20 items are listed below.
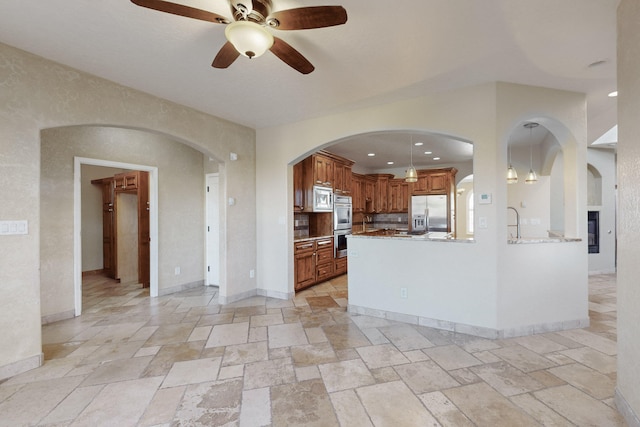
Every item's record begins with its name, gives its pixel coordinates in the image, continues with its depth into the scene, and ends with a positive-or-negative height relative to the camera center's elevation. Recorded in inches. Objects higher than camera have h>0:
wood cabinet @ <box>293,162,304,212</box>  198.1 +18.3
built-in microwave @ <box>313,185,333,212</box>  207.8 +10.4
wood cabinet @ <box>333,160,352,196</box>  234.1 +30.2
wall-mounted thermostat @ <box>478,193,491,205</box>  117.6 +5.1
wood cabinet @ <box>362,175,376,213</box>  308.1 +22.2
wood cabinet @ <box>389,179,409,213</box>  310.3 +17.7
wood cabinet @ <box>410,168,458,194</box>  283.4 +31.3
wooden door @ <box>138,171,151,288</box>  190.7 -9.9
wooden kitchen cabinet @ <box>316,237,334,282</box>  209.4 -37.3
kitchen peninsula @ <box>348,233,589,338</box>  117.8 -34.7
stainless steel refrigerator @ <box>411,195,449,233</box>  283.9 -2.1
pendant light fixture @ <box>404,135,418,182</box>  207.6 +27.5
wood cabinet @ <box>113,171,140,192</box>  203.7 +25.5
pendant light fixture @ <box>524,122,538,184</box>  171.1 +44.3
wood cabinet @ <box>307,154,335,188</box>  207.0 +32.8
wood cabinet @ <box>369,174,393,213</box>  317.7 +21.4
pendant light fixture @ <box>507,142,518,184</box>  181.3 +23.3
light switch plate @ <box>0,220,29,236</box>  90.5 -4.2
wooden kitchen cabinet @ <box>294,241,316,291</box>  186.7 -36.7
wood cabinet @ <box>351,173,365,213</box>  285.3 +20.6
